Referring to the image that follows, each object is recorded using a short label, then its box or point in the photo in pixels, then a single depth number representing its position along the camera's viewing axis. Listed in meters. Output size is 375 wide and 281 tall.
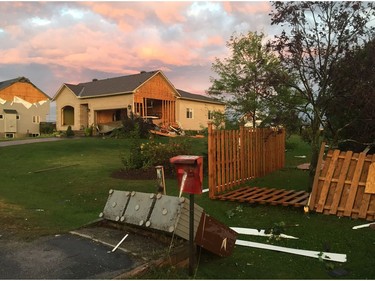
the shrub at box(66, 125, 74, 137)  33.69
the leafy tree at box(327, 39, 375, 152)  7.64
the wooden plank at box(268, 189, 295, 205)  8.04
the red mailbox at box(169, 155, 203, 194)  4.14
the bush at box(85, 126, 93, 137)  34.36
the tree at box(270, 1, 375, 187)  8.63
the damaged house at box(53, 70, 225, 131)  34.47
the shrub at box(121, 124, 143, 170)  13.31
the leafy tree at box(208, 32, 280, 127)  17.48
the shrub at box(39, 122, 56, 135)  43.94
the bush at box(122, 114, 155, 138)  27.41
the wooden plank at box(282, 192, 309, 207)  7.69
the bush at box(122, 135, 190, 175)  12.90
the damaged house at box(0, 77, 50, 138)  41.72
